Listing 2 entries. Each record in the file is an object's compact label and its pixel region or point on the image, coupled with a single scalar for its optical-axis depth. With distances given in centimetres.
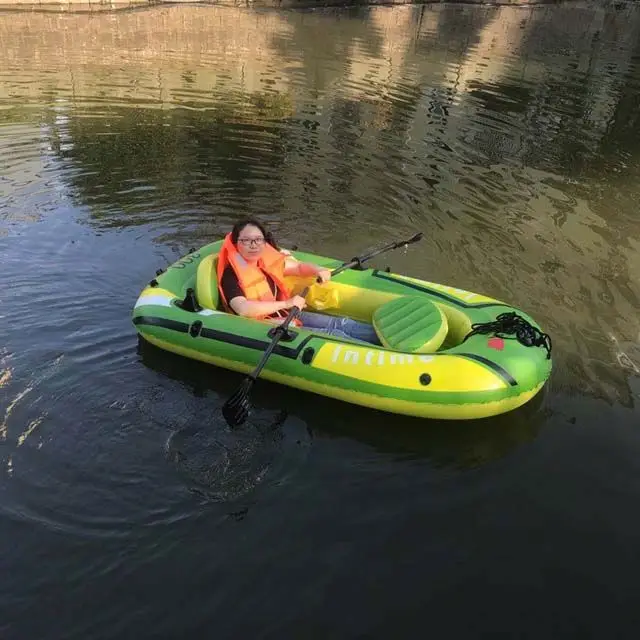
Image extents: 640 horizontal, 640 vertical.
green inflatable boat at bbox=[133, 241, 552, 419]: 442
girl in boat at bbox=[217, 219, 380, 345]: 501
